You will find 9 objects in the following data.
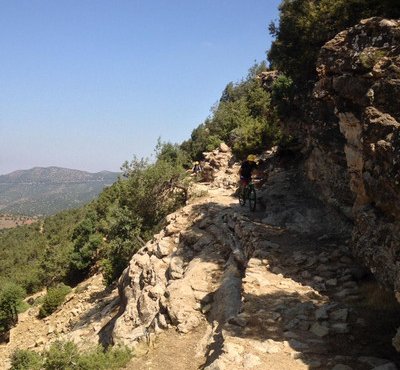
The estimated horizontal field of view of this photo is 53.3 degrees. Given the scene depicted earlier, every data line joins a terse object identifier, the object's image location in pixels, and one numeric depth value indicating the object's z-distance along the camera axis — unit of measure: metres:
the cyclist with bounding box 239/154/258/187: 16.63
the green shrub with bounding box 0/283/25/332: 29.52
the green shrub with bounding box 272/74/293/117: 17.72
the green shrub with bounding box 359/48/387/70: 8.73
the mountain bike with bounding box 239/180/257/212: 17.06
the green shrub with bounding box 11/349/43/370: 15.48
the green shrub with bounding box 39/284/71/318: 26.78
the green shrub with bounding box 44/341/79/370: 10.50
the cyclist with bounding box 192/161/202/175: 33.32
